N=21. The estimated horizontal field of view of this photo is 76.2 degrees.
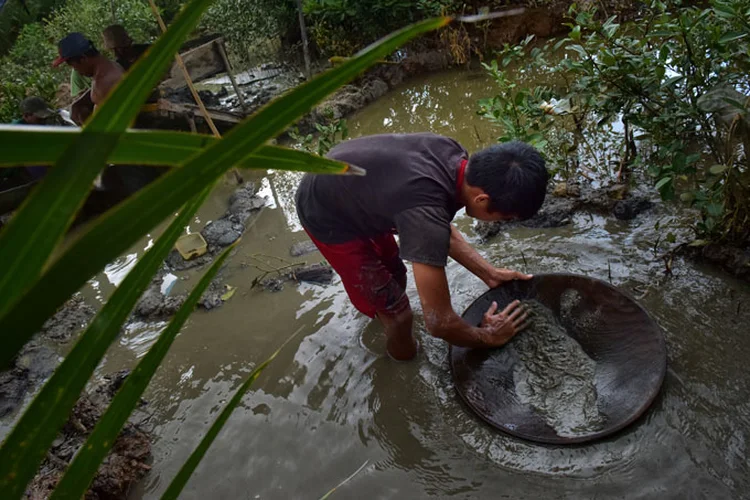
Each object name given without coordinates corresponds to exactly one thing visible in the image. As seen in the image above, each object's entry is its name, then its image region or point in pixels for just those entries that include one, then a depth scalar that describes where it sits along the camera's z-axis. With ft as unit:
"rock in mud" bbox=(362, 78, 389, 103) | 21.95
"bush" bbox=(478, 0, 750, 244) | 7.07
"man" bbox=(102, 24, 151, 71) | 16.72
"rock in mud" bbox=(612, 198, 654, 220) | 10.58
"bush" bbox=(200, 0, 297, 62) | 29.48
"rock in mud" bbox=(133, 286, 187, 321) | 11.45
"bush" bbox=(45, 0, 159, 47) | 33.99
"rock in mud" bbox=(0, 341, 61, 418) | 9.84
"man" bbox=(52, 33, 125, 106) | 14.06
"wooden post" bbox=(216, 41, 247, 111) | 18.58
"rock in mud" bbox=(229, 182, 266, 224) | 15.14
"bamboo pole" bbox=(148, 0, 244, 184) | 11.68
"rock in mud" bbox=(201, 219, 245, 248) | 13.93
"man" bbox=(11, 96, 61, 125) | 15.99
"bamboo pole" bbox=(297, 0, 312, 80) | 17.00
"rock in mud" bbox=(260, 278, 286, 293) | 11.61
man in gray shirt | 6.15
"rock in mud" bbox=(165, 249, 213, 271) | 13.23
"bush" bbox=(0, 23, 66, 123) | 22.21
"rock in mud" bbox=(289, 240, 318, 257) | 12.75
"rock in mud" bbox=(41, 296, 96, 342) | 11.59
